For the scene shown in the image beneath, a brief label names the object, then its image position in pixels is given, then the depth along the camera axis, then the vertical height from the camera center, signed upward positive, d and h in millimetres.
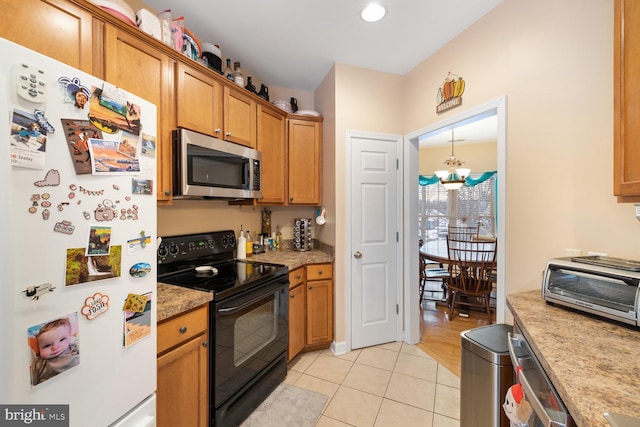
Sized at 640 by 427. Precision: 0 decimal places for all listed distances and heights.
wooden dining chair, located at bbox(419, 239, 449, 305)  3650 -915
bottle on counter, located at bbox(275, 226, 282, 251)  2826 -328
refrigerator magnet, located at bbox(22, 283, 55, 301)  650 -202
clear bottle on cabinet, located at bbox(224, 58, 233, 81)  2129 +1136
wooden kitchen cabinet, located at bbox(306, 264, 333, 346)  2381 -867
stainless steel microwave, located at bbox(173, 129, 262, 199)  1594 +303
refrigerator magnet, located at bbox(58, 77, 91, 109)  731 +344
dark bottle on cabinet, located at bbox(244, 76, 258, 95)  2340 +1122
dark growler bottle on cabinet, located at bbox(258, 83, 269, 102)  2562 +1169
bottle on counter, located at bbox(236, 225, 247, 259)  2371 -338
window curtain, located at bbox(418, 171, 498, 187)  5098 +648
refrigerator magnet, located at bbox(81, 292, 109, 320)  777 -290
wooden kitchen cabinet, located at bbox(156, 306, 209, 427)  1199 -792
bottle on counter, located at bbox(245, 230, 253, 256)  2516 -351
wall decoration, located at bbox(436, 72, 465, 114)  2003 +939
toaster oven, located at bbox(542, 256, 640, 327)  918 -298
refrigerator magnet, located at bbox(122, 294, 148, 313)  903 -327
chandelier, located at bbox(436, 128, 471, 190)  4099 +567
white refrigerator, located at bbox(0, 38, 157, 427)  624 -107
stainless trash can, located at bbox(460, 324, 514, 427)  1190 -792
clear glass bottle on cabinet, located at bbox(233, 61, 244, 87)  2137 +1112
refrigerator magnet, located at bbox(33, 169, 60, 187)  672 +83
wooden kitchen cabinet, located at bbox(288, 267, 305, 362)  2186 -873
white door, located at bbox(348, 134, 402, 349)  2502 -275
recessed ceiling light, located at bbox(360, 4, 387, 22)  1753 +1363
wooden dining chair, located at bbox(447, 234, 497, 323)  3084 -758
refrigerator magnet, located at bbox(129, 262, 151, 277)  921 -211
